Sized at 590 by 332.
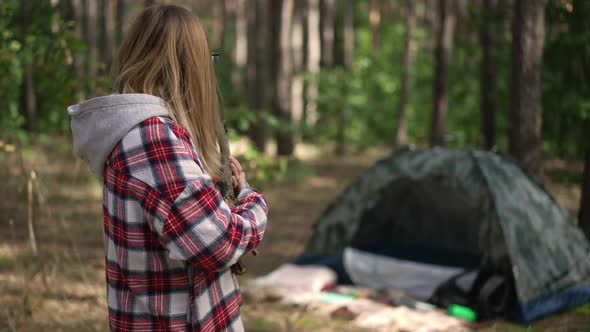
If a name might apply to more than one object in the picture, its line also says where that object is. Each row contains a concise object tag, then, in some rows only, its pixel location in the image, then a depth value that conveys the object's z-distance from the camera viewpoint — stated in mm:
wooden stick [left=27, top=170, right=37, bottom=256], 4453
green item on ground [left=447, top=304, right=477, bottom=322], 5039
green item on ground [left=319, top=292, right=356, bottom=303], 5473
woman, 1728
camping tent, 5062
